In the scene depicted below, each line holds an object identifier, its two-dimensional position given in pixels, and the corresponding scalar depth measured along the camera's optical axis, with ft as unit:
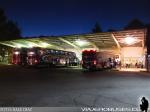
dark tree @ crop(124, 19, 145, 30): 121.12
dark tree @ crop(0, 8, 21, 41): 90.50
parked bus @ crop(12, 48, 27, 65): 52.39
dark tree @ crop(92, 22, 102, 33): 137.82
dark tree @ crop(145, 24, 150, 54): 46.45
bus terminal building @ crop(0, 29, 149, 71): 52.19
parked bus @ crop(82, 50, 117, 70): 46.75
